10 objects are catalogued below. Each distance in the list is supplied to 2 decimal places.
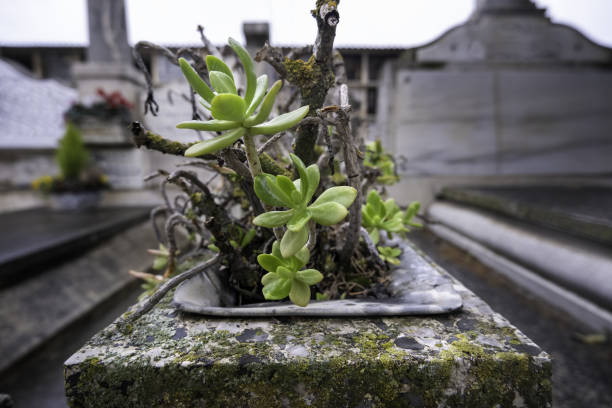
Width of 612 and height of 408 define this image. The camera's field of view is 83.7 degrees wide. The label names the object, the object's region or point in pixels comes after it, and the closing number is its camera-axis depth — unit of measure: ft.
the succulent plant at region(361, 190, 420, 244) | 2.18
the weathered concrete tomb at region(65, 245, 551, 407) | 1.37
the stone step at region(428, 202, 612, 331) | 4.75
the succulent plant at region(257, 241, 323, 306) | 1.48
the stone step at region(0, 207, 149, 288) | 5.67
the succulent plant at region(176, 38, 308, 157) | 1.19
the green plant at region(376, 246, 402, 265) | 2.29
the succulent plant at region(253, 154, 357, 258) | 1.30
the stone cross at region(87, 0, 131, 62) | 12.01
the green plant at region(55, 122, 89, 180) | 10.87
